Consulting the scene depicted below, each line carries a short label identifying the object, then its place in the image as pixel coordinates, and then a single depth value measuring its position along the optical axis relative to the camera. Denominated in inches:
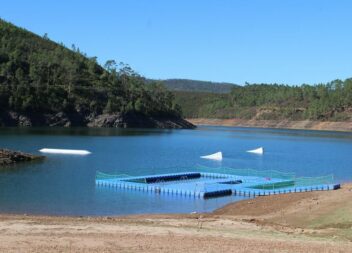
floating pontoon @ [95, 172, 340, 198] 1806.1
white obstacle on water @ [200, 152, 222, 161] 3334.2
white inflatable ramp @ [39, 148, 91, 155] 3312.0
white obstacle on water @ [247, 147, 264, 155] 3963.1
